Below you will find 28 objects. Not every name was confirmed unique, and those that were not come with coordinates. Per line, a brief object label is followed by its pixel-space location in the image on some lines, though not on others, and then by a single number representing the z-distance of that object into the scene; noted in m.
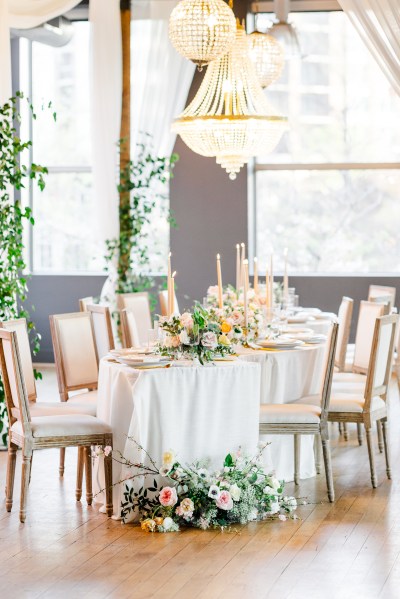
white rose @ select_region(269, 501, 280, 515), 7.03
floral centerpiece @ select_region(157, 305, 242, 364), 7.16
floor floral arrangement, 6.79
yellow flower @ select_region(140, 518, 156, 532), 6.77
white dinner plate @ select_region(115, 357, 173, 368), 7.09
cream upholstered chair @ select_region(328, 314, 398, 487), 7.85
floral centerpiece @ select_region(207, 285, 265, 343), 8.31
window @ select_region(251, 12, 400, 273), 14.10
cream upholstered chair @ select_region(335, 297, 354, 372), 10.06
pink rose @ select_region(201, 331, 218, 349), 7.14
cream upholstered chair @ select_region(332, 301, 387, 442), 9.18
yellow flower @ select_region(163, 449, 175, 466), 6.88
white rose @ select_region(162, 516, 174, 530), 6.73
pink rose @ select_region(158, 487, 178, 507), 6.78
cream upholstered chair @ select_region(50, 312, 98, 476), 8.52
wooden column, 12.46
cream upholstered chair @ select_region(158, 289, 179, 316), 11.89
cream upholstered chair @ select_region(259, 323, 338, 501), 7.50
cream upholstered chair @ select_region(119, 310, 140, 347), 9.19
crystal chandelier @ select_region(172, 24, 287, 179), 9.29
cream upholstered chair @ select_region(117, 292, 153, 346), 10.79
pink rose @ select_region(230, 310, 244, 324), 8.45
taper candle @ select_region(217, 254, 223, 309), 8.47
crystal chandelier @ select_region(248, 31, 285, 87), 10.67
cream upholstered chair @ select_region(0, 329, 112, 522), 7.00
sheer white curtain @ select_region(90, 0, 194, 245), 12.41
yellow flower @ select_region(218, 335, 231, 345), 7.31
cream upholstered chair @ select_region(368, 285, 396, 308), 10.79
